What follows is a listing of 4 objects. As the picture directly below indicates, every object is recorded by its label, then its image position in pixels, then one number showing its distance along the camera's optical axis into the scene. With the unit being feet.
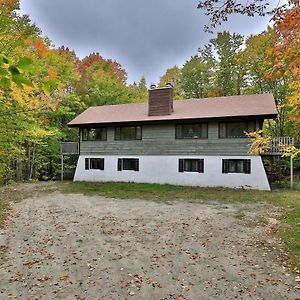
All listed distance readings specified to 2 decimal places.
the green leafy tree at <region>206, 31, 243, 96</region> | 95.86
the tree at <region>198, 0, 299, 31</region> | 14.88
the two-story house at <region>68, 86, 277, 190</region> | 60.13
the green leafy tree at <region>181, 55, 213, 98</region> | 102.27
